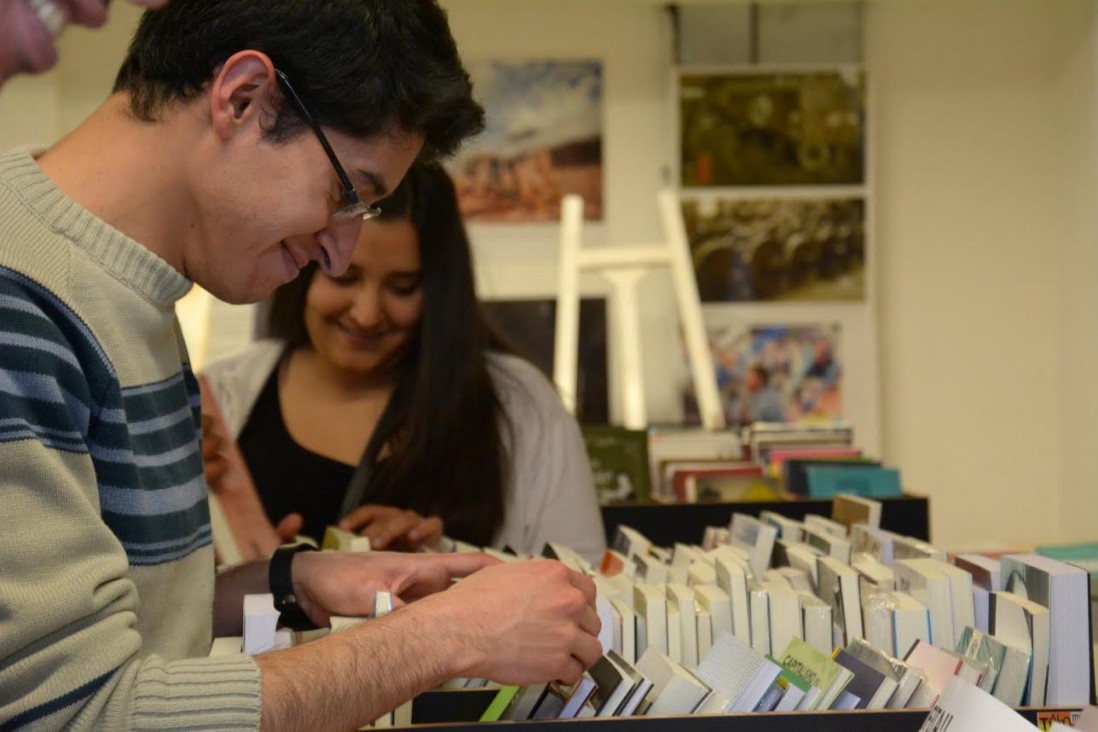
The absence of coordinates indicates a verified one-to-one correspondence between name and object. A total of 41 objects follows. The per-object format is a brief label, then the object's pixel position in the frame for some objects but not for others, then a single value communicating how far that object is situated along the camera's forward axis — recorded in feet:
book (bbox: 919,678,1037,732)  3.01
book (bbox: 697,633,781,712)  3.40
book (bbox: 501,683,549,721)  3.57
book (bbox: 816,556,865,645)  3.88
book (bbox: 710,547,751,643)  3.88
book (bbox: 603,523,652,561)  5.34
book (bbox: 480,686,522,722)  3.54
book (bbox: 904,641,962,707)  3.34
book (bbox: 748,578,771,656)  3.88
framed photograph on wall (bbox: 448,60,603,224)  14.49
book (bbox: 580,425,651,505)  9.60
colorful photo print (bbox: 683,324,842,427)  14.56
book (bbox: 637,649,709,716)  3.38
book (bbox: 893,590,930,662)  3.74
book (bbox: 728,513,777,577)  4.87
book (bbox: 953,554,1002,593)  3.91
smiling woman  6.62
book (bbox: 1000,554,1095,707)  3.57
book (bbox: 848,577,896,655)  3.77
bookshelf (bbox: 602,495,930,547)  6.77
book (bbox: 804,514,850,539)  5.07
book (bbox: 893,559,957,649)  3.82
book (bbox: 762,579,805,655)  3.87
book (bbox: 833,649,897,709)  3.36
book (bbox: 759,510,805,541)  5.07
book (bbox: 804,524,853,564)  4.56
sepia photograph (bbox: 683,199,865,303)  14.47
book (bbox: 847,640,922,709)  3.36
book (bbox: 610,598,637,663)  3.87
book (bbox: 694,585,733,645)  3.89
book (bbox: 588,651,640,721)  3.41
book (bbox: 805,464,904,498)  8.49
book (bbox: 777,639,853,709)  3.40
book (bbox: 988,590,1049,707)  3.58
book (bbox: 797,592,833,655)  3.85
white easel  12.23
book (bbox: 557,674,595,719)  3.51
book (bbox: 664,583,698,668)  3.89
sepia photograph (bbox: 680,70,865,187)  14.37
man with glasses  3.00
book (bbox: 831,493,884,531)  5.74
